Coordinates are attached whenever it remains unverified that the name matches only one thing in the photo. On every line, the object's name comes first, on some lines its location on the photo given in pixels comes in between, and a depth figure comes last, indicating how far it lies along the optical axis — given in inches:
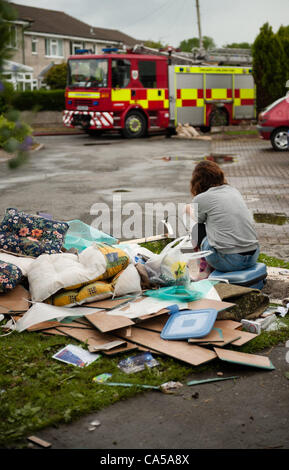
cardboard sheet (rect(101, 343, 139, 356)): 149.8
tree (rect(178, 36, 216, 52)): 3823.1
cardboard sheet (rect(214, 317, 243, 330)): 160.2
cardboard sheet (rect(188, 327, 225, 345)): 149.1
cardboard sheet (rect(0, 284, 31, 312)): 175.0
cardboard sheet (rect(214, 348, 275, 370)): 142.2
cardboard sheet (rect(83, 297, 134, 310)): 171.3
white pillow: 173.3
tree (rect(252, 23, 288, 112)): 936.9
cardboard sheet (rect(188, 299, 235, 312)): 162.5
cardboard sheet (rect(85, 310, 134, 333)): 154.8
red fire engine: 816.3
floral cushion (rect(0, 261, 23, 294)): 177.2
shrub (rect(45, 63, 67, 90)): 1475.1
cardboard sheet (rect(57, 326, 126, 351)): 152.1
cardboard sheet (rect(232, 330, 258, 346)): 150.8
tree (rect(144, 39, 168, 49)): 2546.0
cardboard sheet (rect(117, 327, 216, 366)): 144.1
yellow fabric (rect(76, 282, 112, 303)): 173.8
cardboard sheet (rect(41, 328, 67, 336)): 162.4
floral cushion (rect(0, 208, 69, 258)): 202.5
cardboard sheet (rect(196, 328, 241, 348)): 148.6
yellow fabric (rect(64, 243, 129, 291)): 182.4
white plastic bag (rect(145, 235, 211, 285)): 178.1
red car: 647.1
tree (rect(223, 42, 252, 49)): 3751.7
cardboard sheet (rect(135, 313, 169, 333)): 161.9
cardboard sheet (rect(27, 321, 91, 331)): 165.2
